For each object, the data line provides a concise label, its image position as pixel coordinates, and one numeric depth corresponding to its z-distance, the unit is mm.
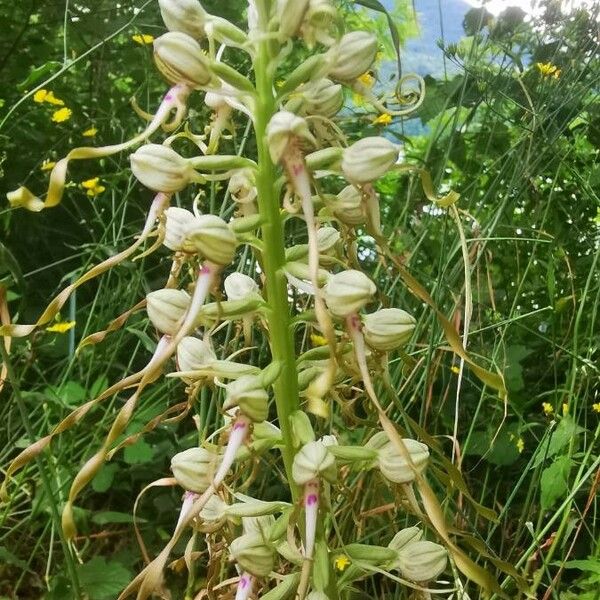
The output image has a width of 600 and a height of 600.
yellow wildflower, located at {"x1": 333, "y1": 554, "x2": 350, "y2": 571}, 217
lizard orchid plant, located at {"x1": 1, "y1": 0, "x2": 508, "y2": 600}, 130
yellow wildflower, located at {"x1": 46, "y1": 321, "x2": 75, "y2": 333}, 263
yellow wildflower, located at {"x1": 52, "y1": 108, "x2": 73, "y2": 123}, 317
